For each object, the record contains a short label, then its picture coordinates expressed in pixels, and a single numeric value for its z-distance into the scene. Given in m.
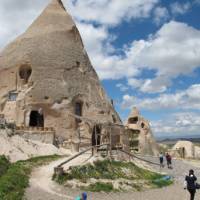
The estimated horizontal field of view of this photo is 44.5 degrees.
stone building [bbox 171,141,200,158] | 34.05
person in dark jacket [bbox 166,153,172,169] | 22.12
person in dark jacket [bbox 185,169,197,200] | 10.29
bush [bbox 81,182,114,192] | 13.25
